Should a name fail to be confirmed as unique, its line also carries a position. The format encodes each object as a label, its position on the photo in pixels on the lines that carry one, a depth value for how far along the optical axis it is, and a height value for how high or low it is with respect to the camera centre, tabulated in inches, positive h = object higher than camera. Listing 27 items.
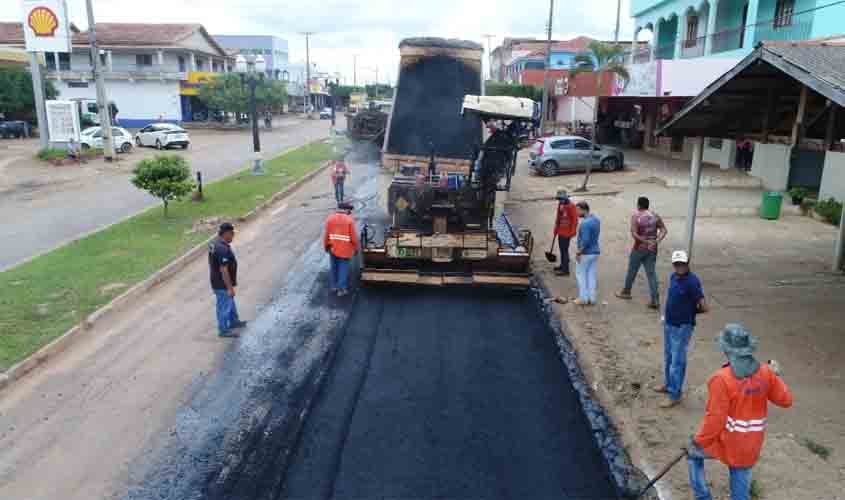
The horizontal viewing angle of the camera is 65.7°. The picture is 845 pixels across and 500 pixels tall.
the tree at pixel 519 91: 1740.9 +33.1
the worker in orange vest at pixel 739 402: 173.9 -77.5
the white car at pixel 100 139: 1304.7 -82.0
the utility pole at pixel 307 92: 3202.5 +38.2
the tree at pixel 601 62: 1032.2 +69.4
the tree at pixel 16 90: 1569.9 +14.8
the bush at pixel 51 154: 1159.0 -100.5
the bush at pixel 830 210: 634.2 -97.6
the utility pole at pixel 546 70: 1344.7 +69.1
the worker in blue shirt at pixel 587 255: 387.2 -88.5
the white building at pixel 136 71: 2156.7 +85.9
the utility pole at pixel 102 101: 1133.7 -6.6
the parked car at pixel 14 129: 1596.9 -80.0
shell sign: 1127.0 +122.0
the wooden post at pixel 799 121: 327.9 -6.8
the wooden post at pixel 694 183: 460.1 -54.2
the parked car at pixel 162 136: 1455.5 -83.5
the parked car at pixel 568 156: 1043.9 -80.8
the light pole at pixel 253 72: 902.4 +38.3
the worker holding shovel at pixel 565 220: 453.4 -79.6
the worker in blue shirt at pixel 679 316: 264.8 -84.1
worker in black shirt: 339.3 -88.3
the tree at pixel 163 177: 625.6 -74.3
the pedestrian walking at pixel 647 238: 382.0 -75.8
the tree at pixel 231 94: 2033.7 +17.3
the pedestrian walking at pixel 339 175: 730.8 -81.3
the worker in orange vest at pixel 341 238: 408.8 -84.2
